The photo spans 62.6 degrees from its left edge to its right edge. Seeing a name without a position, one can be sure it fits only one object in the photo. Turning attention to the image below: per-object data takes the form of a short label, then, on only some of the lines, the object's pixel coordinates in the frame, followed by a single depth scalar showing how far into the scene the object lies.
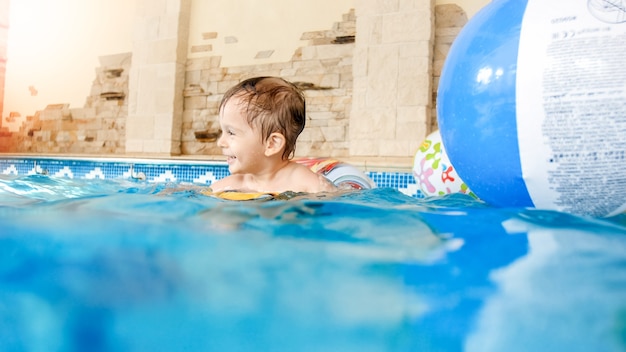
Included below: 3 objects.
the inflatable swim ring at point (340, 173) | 2.73
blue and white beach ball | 1.18
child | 2.31
